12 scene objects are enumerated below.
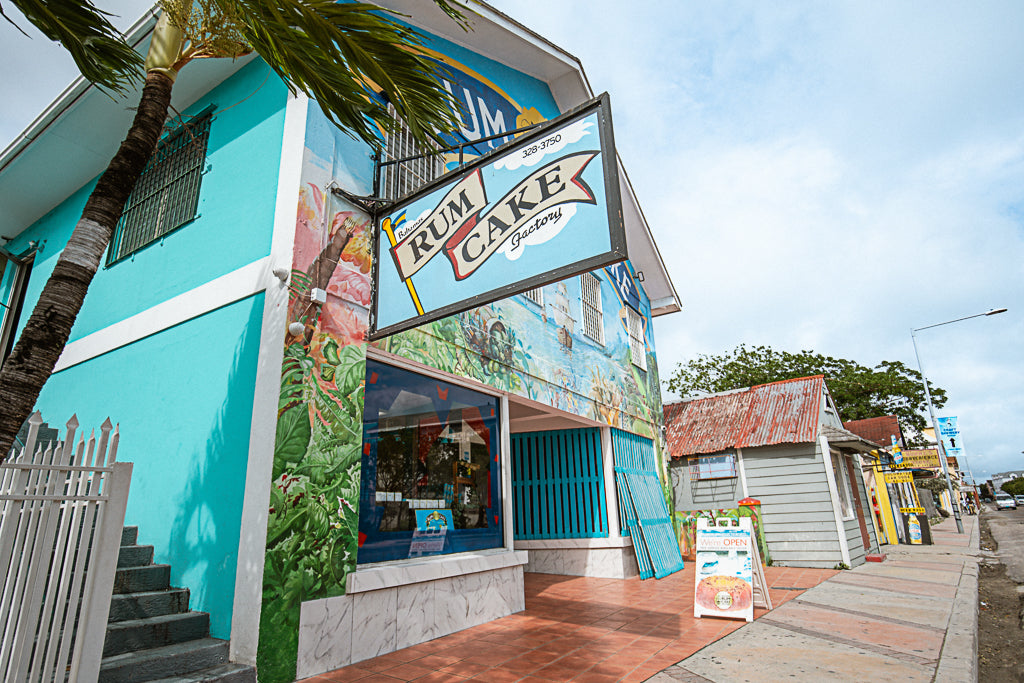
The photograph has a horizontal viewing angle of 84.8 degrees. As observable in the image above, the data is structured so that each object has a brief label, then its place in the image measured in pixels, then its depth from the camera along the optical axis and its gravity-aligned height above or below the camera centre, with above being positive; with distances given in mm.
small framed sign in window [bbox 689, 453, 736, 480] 12789 +709
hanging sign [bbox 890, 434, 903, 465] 20866 +1384
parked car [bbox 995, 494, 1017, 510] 53312 -1415
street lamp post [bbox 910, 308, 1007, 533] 18662 +2128
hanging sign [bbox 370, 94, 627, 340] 3922 +2104
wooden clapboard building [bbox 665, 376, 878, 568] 11586 +621
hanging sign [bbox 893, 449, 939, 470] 22067 +1199
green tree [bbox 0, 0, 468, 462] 2744 +2819
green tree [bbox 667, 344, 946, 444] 31359 +6255
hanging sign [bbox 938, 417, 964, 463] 23464 +2482
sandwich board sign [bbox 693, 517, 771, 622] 6656 -879
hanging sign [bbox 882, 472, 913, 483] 16652 +412
